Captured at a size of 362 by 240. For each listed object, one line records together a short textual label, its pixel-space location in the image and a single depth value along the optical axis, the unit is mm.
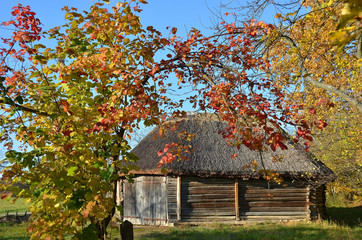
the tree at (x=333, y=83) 1665
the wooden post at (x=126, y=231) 5379
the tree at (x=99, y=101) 3418
